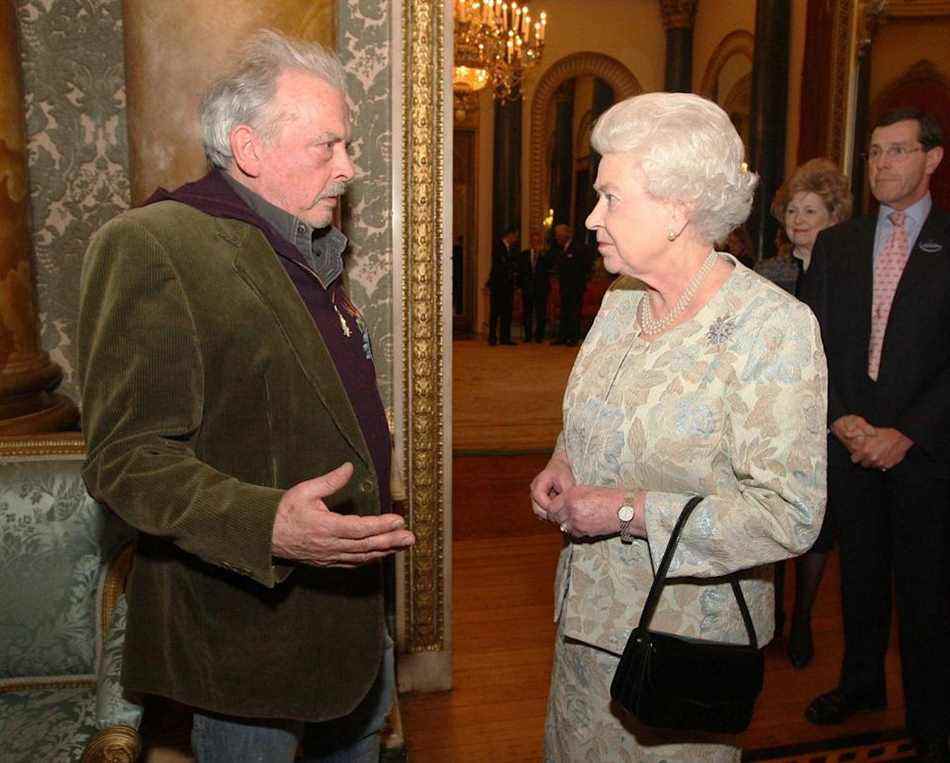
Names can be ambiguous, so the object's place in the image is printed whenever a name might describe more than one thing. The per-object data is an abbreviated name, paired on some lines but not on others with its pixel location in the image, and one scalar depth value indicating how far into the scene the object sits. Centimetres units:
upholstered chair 196
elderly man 116
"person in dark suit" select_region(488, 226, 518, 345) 1252
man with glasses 246
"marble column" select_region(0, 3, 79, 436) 233
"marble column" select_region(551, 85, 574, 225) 1378
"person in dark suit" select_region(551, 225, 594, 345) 1235
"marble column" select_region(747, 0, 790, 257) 833
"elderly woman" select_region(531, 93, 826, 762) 131
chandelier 1033
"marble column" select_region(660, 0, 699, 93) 1263
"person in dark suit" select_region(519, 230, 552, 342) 1291
